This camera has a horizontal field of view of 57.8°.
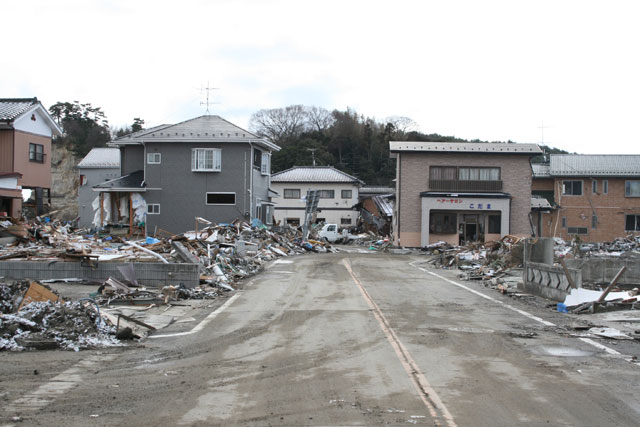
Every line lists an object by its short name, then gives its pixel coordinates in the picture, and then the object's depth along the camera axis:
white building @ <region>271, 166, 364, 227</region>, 62.84
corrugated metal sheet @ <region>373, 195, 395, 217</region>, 53.69
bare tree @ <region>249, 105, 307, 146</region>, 87.69
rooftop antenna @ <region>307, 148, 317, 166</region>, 70.82
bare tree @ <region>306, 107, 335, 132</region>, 89.81
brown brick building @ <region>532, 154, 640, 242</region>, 49.56
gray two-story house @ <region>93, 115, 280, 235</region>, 36.56
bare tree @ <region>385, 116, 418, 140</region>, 86.00
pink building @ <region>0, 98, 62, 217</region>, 33.59
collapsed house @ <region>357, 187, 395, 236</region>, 53.84
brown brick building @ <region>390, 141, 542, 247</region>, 43.06
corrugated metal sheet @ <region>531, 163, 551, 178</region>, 51.48
